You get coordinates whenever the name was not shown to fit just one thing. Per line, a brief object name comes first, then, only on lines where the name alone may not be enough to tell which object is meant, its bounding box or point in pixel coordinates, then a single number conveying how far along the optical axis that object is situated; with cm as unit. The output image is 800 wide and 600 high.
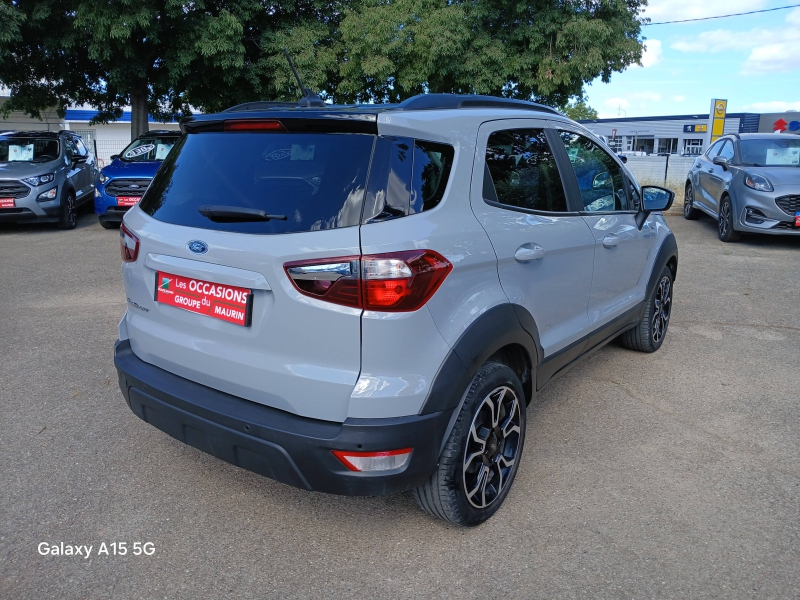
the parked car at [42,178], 1105
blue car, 1133
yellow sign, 1984
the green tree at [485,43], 1667
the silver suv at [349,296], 244
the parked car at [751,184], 984
